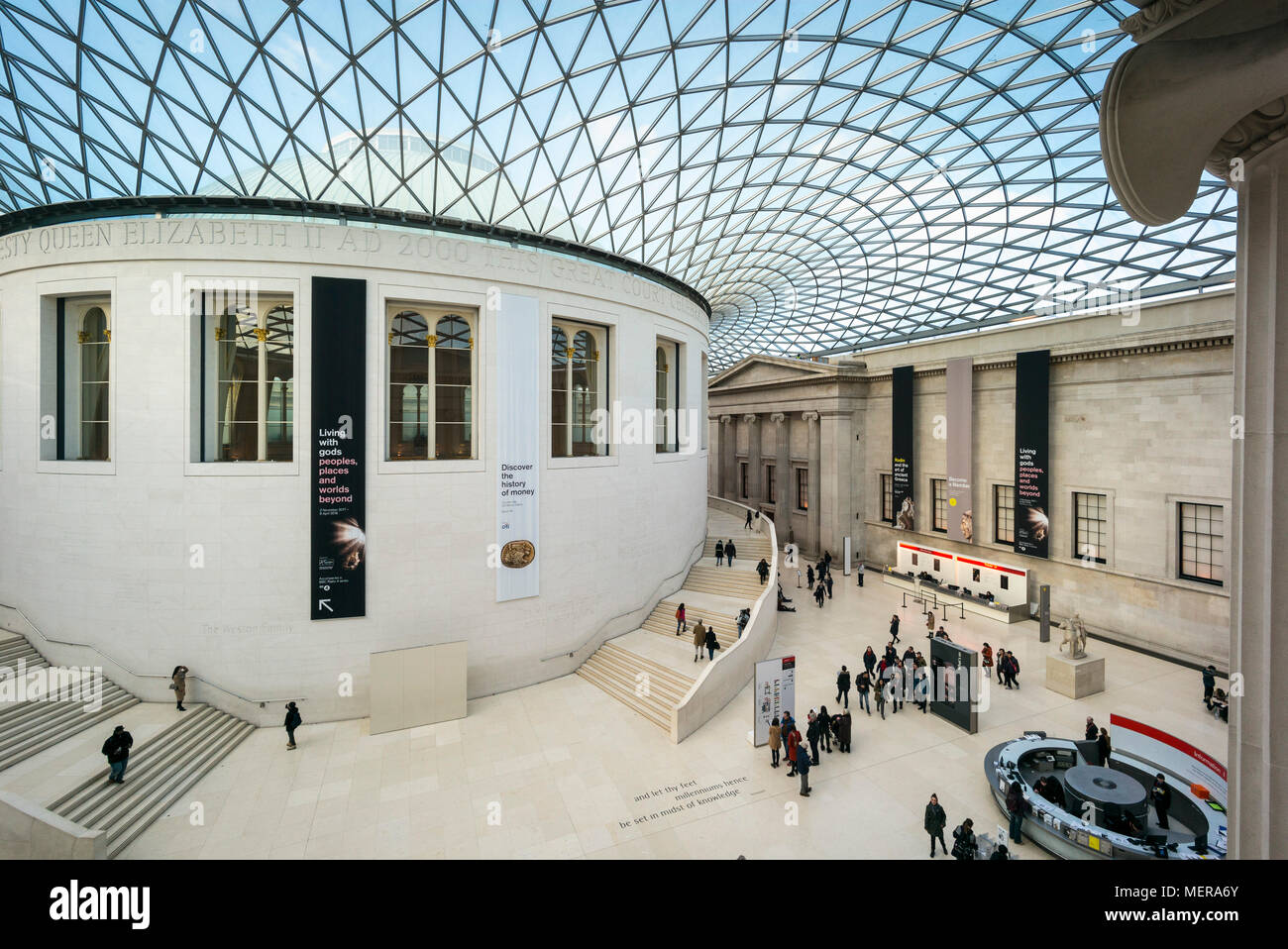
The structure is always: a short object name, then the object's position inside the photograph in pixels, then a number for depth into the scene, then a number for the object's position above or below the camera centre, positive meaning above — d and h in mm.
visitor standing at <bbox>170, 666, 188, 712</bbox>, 15188 -5837
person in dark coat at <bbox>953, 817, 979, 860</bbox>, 9922 -6743
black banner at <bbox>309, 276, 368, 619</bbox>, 16000 +552
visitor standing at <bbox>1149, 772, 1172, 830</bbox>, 11334 -6738
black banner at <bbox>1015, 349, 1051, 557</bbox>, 24406 +759
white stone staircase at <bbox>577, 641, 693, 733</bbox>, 16562 -6867
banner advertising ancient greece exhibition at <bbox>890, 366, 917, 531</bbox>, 31641 +1154
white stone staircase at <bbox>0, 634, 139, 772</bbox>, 13078 -6324
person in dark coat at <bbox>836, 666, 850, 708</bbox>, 16797 -6473
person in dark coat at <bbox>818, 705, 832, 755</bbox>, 14266 -6663
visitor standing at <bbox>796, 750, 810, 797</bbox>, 12516 -6707
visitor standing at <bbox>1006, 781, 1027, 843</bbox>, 11203 -6838
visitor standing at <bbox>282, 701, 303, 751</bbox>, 14688 -6637
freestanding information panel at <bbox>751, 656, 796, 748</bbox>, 14672 -5925
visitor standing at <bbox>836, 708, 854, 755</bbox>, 14469 -6776
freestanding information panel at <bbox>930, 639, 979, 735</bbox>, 15453 -6149
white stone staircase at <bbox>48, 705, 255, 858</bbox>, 11289 -7023
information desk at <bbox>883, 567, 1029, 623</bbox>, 25094 -6413
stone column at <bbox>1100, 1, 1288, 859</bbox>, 3727 +1618
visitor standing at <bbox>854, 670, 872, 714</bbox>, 16734 -6526
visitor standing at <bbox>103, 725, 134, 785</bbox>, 12047 -6111
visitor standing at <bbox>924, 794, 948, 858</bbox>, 10609 -6684
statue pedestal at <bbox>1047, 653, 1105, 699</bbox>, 17484 -6586
